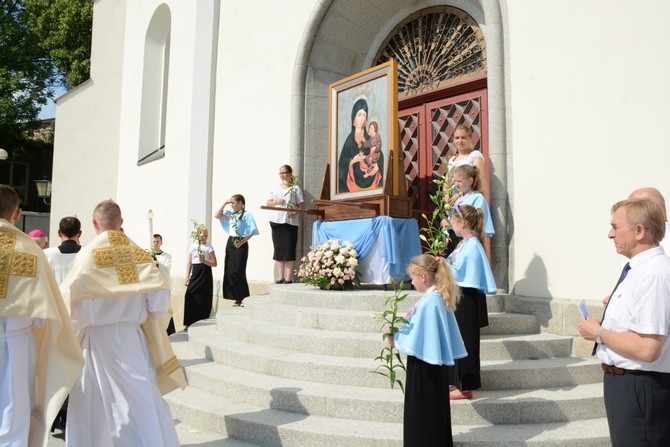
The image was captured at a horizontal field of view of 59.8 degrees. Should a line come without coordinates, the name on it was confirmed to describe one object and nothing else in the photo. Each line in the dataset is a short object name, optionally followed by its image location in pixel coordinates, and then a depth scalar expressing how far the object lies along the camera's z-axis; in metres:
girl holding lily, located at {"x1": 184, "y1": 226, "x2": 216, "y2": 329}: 8.59
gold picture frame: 7.45
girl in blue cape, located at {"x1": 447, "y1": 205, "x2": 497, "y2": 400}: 4.52
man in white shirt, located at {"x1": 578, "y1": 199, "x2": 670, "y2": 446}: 2.48
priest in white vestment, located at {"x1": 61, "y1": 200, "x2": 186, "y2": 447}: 3.77
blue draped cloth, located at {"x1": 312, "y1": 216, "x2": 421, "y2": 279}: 6.97
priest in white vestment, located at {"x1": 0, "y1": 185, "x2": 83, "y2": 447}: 3.49
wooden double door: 7.96
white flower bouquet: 6.78
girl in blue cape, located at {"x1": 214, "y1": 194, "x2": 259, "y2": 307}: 8.95
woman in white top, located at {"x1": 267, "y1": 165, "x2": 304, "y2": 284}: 8.83
